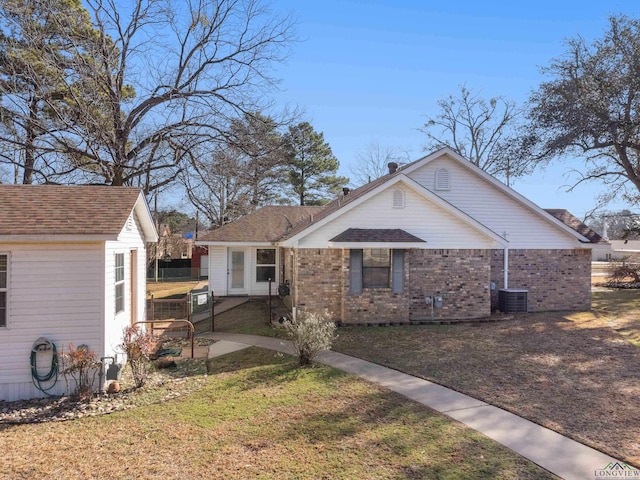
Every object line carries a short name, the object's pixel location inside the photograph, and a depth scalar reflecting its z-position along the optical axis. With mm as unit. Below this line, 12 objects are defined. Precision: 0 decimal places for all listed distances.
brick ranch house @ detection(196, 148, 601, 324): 12023
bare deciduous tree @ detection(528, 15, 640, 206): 17350
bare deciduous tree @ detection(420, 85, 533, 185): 32562
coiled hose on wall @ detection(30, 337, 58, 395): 6922
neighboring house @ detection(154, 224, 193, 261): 35047
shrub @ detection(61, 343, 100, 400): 6613
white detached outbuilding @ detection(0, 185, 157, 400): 6855
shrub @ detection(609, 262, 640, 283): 25347
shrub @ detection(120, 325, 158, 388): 7254
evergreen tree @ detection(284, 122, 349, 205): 36375
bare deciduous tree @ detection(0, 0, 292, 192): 15625
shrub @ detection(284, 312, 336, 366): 8227
